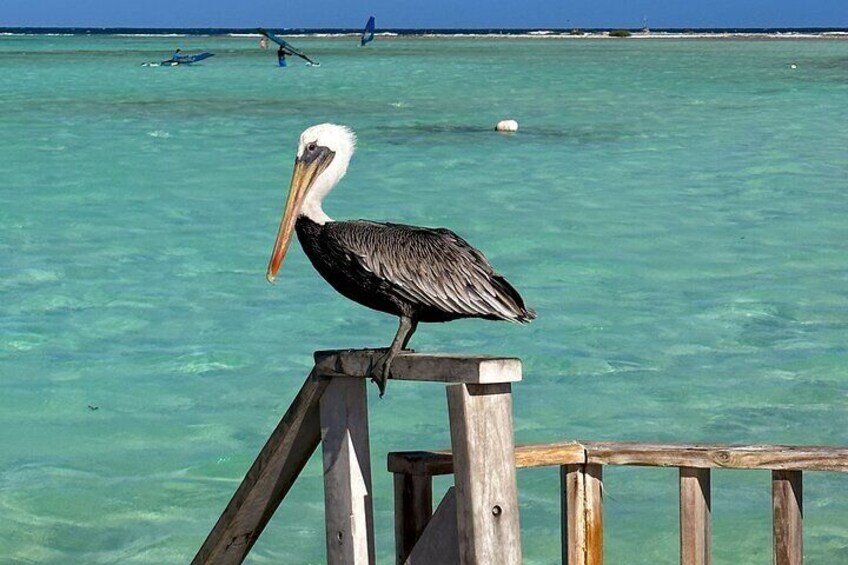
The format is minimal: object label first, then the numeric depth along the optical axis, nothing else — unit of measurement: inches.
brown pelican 256.7
